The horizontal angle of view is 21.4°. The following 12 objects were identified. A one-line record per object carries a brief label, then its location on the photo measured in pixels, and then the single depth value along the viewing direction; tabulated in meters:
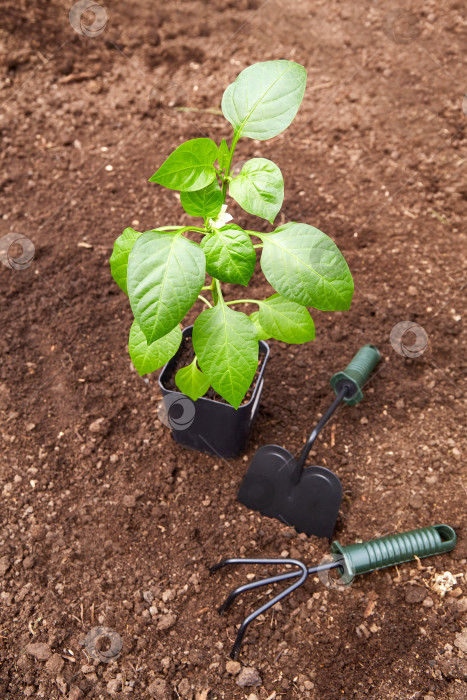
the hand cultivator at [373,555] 1.07
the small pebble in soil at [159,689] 1.06
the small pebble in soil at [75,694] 1.06
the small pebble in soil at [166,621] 1.09
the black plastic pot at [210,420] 1.13
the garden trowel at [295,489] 1.13
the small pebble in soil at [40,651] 1.08
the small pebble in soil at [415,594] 1.10
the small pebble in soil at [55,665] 1.07
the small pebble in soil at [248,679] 1.07
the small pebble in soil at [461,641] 1.08
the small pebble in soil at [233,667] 1.07
